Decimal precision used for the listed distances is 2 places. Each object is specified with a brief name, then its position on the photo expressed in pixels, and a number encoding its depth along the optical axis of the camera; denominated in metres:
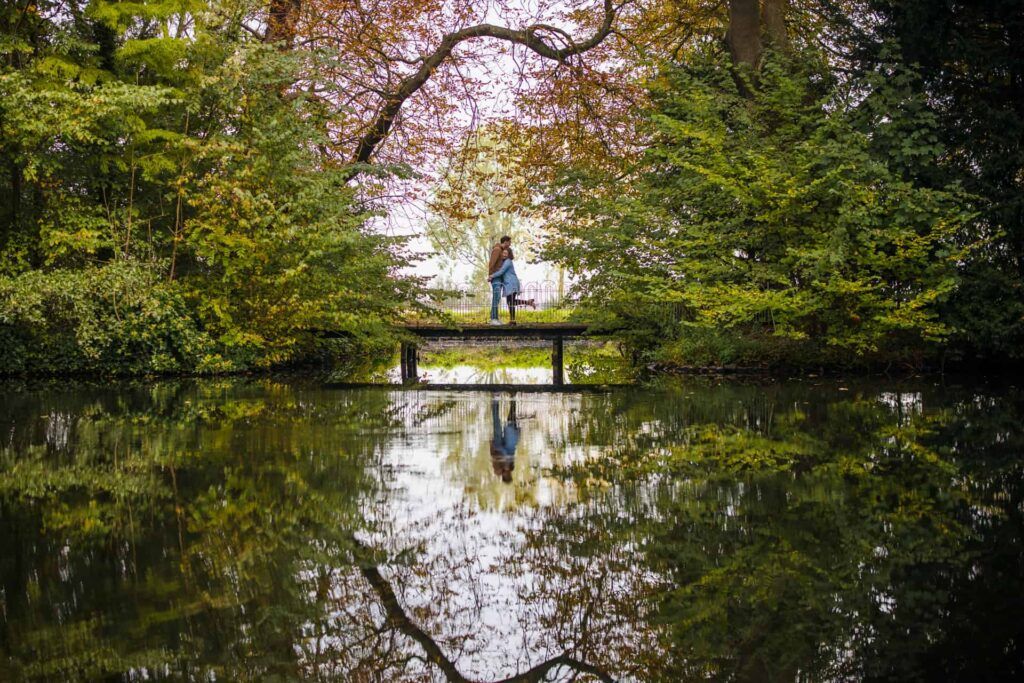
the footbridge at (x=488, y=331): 19.91
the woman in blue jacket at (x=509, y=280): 25.95
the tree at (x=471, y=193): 22.80
